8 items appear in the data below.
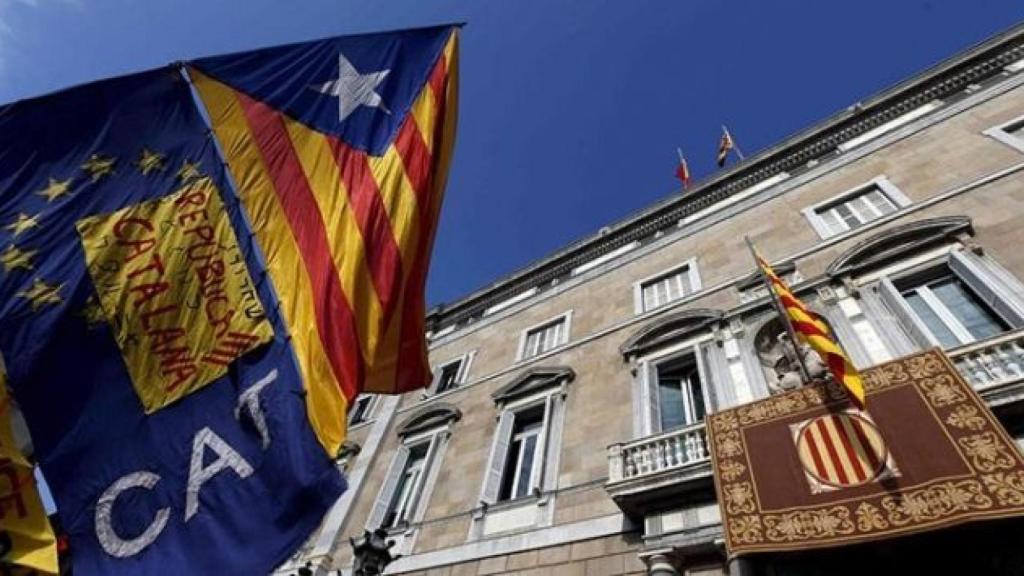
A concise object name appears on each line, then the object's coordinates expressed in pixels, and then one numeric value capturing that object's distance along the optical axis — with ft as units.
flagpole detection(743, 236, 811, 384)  25.85
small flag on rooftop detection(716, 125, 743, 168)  57.72
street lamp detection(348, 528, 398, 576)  23.89
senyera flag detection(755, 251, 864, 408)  21.80
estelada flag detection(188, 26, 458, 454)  14.16
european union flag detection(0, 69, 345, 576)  10.69
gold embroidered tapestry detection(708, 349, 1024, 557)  18.65
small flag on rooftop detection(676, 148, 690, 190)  62.51
